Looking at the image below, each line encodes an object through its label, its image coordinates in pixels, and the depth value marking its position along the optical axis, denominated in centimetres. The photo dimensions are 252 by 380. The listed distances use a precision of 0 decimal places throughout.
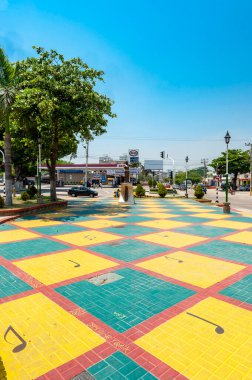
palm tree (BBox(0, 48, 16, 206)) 1827
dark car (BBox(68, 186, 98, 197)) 3831
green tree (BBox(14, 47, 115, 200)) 1810
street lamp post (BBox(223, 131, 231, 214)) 2008
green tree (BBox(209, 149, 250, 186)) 6856
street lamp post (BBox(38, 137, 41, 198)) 2224
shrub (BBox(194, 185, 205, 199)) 3484
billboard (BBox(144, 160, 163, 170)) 8388
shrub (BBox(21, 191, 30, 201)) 2426
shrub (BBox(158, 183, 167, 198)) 3762
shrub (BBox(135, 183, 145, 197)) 3712
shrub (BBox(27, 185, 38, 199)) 2783
